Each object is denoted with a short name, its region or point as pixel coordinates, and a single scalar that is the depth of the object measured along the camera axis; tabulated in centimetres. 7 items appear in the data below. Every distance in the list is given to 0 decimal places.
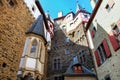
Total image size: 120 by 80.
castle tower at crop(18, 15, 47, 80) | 993
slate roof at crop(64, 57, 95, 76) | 1298
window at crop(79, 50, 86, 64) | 1661
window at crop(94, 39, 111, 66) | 1067
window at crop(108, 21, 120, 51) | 942
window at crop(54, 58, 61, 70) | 1716
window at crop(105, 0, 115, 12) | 1055
